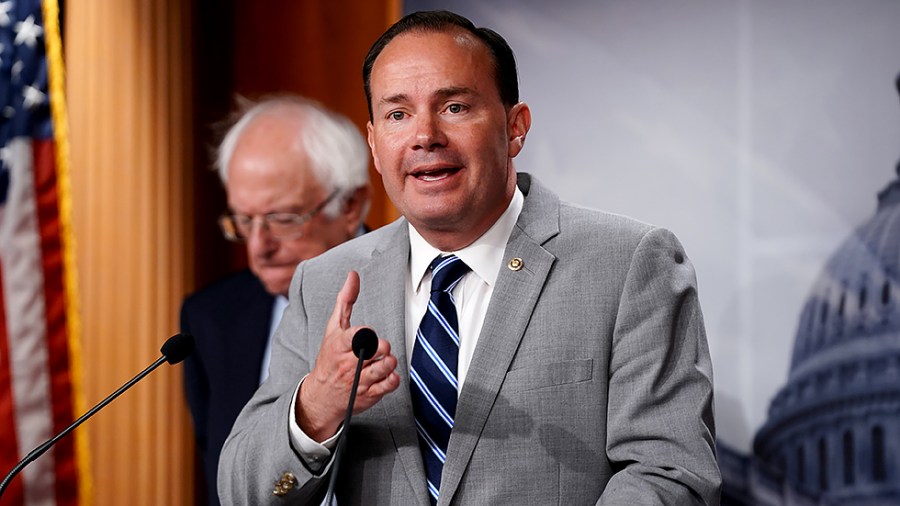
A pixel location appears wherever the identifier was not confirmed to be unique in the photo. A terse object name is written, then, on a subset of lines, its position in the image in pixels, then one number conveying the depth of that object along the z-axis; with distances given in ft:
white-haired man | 19.06
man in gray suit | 16.41
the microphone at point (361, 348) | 16.19
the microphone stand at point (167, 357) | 16.36
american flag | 20.00
